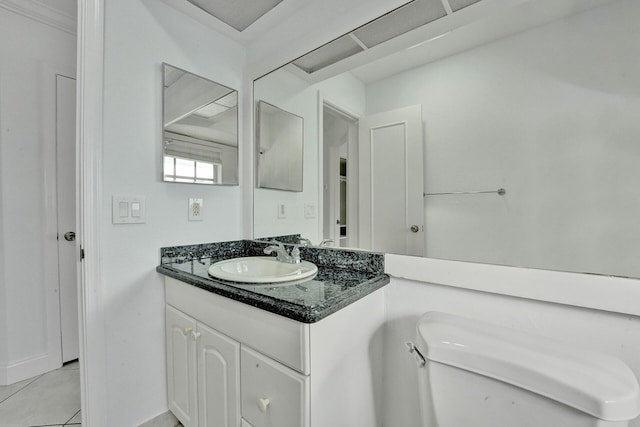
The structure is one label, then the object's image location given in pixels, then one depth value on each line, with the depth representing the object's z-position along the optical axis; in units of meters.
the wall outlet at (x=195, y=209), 1.47
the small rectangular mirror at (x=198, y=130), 1.37
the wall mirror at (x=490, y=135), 0.74
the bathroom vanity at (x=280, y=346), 0.78
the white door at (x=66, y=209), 1.87
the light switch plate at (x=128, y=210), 1.22
